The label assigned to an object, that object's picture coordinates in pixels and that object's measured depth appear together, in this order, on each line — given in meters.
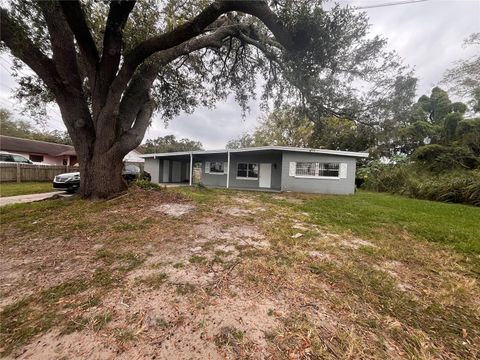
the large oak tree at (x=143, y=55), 4.58
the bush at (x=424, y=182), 10.67
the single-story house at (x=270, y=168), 12.43
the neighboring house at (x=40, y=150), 20.05
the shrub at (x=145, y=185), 7.81
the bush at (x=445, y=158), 13.88
